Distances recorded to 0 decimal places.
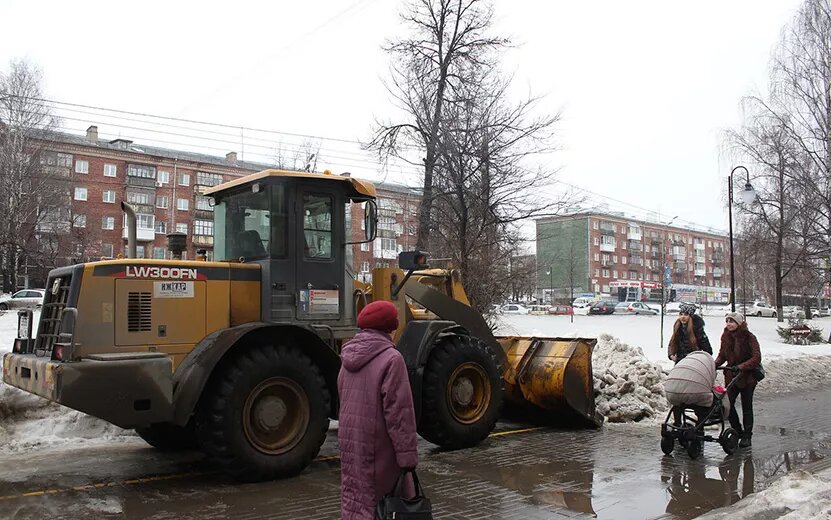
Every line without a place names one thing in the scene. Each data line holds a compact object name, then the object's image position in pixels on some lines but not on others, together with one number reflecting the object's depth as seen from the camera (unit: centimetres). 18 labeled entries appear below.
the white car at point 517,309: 5750
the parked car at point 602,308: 5691
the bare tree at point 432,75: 1795
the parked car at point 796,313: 3955
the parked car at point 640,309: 5744
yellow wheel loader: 595
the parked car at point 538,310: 5528
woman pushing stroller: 823
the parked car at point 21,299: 3001
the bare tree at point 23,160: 3650
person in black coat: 959
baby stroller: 755
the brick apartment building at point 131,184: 5128
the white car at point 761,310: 5908
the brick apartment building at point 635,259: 8588
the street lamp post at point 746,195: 2159
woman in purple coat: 353
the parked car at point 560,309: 5366
